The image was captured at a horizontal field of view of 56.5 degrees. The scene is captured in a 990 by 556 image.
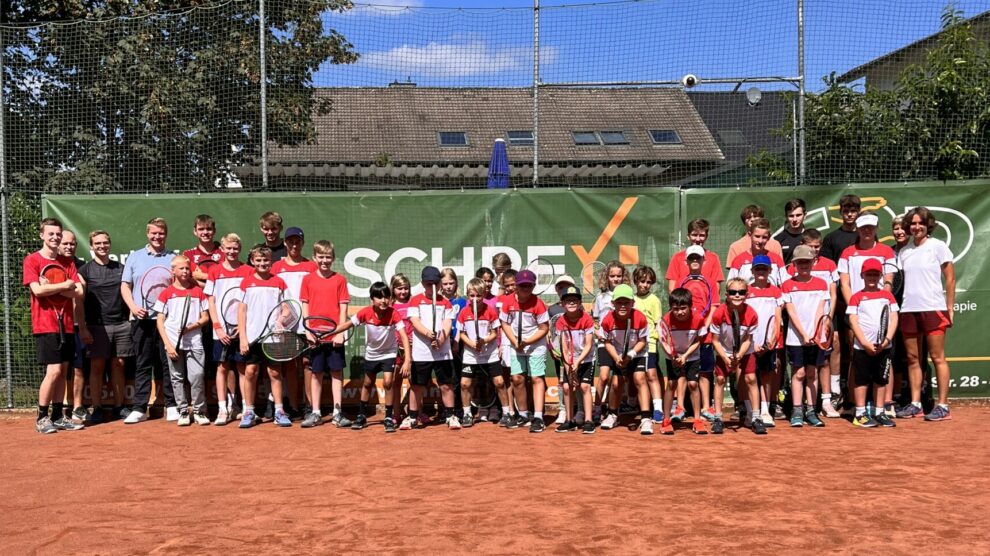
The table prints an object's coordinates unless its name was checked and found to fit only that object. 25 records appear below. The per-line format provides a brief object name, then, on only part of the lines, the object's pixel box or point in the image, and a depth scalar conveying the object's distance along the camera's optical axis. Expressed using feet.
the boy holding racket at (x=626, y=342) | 25.62
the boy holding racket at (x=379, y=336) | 26.86
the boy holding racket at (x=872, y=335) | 25.94
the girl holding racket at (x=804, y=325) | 26.04
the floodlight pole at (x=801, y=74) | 27.99
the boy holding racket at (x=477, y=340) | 26.76
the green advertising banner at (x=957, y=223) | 29.60
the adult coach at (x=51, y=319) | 26.50
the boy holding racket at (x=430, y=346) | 26.94
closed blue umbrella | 31.65
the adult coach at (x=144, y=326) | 28.04
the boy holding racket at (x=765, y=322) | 25.86
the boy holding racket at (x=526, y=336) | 26.32
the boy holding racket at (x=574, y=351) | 25.90
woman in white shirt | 26.73
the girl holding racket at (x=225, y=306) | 27.50
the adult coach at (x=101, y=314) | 28.27
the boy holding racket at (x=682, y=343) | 25.22
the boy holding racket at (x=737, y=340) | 25.49
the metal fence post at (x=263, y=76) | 28.48
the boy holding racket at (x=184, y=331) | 27.48
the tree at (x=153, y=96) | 29.45
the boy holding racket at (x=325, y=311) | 27.37
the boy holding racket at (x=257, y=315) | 27.32
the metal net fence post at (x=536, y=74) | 28.73
